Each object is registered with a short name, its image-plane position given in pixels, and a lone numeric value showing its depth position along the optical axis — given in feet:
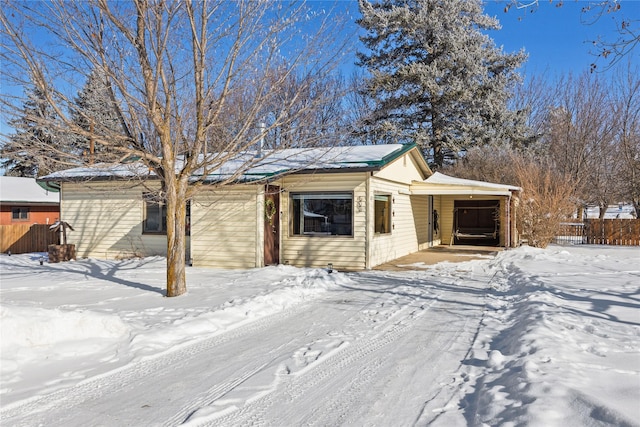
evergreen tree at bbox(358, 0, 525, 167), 78.12
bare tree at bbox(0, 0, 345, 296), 23.48
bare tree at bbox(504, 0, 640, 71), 14.62
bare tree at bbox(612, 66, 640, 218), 68.98
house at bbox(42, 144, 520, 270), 39.04
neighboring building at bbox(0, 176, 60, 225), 74.64
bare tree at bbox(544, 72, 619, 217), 79.61
